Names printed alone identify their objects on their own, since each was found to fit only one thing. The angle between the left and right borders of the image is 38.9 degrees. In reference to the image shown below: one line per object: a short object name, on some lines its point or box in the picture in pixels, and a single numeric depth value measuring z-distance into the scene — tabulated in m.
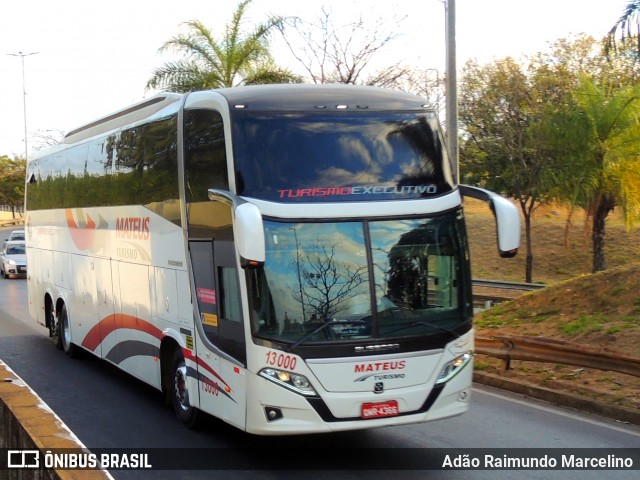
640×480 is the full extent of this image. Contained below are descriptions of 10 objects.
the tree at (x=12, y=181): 101.00
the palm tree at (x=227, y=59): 28.83
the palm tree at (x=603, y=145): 30.36
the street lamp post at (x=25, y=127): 72.00
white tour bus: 8.04
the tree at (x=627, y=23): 14.60
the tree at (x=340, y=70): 29.62
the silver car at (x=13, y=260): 37.50
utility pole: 16.59
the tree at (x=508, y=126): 34.94
